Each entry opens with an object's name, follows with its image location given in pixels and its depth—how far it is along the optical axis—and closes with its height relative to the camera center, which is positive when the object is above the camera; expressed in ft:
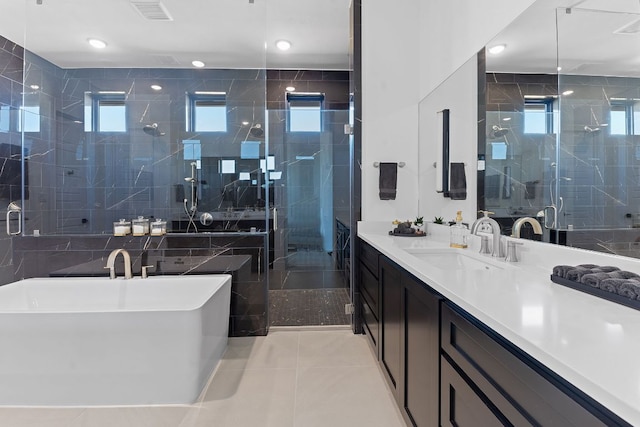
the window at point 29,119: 10.06 +2.74
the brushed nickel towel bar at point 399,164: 9.77 +1.25
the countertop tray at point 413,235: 8.65 -0.79
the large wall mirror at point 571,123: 3.79 +1.17
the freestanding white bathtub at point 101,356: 6.10 -2.88
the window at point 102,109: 10.70 +3.22
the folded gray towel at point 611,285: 3.18 -0.80
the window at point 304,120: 12.87 +3.42
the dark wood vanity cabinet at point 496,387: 1.97 -1.41
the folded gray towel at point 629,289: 3.01 -0.80
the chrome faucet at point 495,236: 5.59 -0.53
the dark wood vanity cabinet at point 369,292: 7.33 -2.18
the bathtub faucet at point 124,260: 8.64 -1.54
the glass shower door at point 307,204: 12.62 +0.07
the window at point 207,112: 10.67 +3.13
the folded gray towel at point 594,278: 3.38 -0.78
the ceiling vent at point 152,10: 9.34 +5.83
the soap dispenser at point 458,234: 7.00 -0.63
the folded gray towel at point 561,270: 3.86 -0.80
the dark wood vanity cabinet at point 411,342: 4.10 -2.09
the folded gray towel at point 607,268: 3.62 -0.72
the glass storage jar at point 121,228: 9.89 -0.68
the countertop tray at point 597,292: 3.00 -0.90
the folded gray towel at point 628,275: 3.37 -0.73
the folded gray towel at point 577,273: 3.64 -0.77
